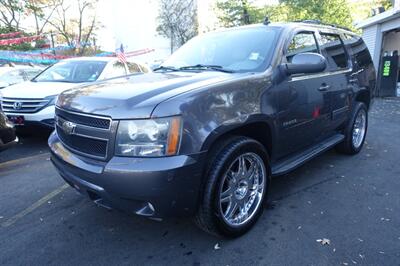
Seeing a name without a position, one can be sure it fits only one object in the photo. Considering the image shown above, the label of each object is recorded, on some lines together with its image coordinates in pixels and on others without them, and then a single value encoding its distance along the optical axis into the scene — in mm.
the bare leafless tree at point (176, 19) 36438
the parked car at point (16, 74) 7980
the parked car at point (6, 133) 4469
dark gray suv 2264
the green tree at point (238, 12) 26812
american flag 7648
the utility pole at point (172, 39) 37319
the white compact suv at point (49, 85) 5590
